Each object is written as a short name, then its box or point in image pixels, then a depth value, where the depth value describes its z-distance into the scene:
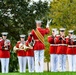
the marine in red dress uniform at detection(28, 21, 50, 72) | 21.16
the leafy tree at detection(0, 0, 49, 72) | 38.38
